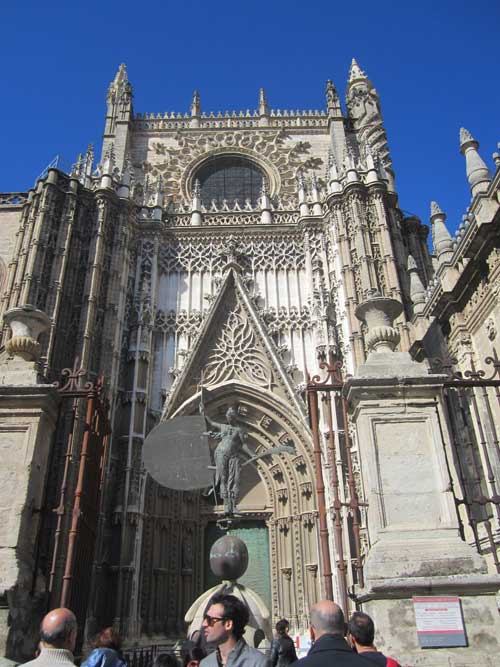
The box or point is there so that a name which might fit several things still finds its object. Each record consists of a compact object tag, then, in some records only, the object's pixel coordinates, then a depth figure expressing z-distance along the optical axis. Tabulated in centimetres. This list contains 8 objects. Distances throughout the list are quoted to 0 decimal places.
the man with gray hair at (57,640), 286
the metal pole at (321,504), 543
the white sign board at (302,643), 1226
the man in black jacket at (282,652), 552
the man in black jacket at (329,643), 256
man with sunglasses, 286
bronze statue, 1272
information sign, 441
